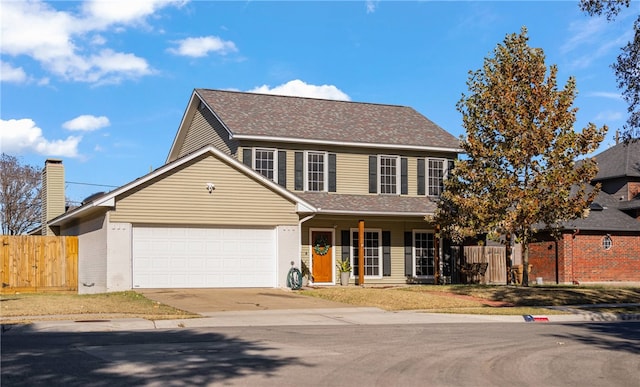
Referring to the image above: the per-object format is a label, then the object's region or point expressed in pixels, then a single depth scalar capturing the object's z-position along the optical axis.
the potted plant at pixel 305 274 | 29.87
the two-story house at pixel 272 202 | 25.73
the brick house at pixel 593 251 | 37.06
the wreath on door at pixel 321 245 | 31.08
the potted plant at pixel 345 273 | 30.47
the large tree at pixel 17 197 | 54.62
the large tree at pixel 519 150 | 28.64
